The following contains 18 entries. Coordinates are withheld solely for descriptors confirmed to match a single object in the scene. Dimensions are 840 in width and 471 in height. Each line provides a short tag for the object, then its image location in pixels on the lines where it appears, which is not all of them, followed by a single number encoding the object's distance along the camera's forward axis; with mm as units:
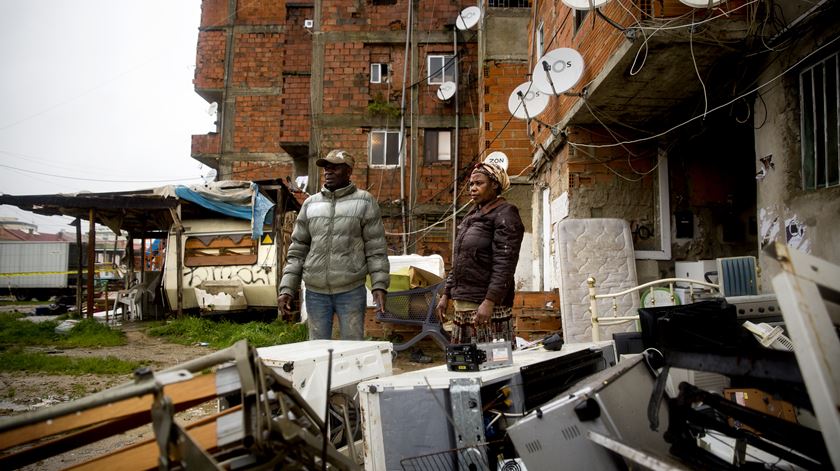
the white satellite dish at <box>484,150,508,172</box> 8803
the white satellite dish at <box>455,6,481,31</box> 11570
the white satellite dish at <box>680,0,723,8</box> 3716
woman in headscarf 2969
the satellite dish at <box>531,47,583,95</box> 5230
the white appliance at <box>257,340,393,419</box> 2139
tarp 9086
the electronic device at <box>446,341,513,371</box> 2115
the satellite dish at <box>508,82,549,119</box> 6812
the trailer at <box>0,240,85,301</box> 20938
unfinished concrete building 3641
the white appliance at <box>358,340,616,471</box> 1910
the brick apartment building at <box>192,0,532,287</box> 13281
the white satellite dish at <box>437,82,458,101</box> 13023
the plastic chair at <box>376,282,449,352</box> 5930
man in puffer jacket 3406
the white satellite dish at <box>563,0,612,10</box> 4473
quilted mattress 5707
